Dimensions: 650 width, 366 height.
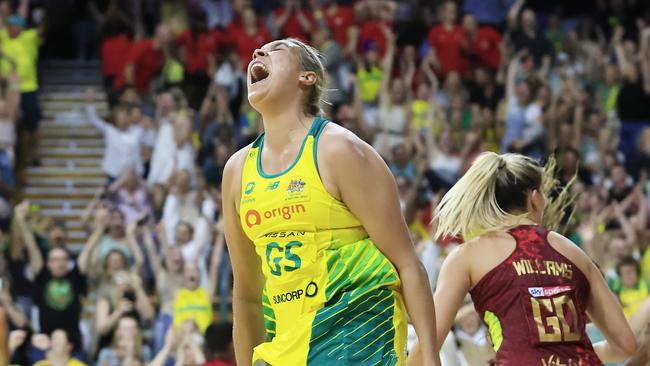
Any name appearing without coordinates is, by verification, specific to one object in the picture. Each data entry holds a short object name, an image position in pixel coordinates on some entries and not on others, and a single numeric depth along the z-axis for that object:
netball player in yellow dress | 4.18
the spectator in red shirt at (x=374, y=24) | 15.48
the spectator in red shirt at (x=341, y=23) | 15.41
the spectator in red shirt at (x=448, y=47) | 15.29
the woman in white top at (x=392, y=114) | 13.99
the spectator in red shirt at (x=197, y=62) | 14.94
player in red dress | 4.56
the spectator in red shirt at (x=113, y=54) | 15.42
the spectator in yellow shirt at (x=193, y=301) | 11.27
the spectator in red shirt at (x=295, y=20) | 15.56
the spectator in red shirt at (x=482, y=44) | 15.49
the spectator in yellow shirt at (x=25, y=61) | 14.73
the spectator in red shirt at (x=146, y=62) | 15.14
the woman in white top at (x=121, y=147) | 13.98
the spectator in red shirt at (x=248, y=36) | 15.04
